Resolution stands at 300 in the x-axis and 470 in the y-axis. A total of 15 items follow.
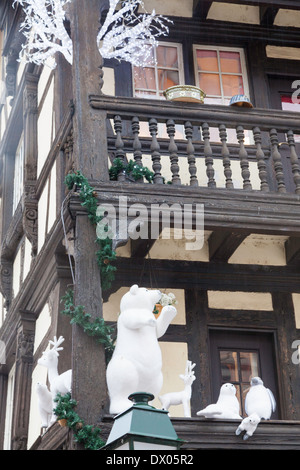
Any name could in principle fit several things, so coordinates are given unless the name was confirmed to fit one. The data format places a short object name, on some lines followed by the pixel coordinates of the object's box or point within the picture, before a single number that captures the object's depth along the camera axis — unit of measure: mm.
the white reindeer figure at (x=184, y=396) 8469
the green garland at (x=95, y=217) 8102
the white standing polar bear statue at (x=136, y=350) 7594
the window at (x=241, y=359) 9711
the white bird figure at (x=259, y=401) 8133
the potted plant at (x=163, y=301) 9094
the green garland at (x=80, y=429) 7355
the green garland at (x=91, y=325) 7766
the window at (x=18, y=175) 13445
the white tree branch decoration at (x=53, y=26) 9594
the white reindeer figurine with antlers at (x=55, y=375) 8000
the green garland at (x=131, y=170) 8602
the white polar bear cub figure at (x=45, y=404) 8531
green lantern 5051
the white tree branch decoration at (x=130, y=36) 9602
